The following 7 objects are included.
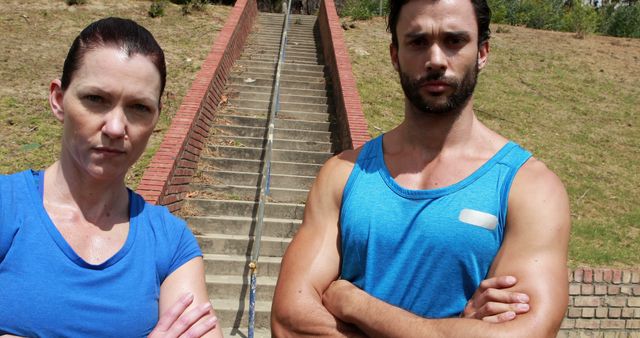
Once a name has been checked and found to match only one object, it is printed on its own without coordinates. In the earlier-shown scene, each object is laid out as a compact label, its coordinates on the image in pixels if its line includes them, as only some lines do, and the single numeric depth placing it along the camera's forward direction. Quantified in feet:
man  5.54
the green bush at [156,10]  47.01
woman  4.82
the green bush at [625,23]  61.41
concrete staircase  20.07
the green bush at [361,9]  53.31
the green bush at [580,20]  55.06
